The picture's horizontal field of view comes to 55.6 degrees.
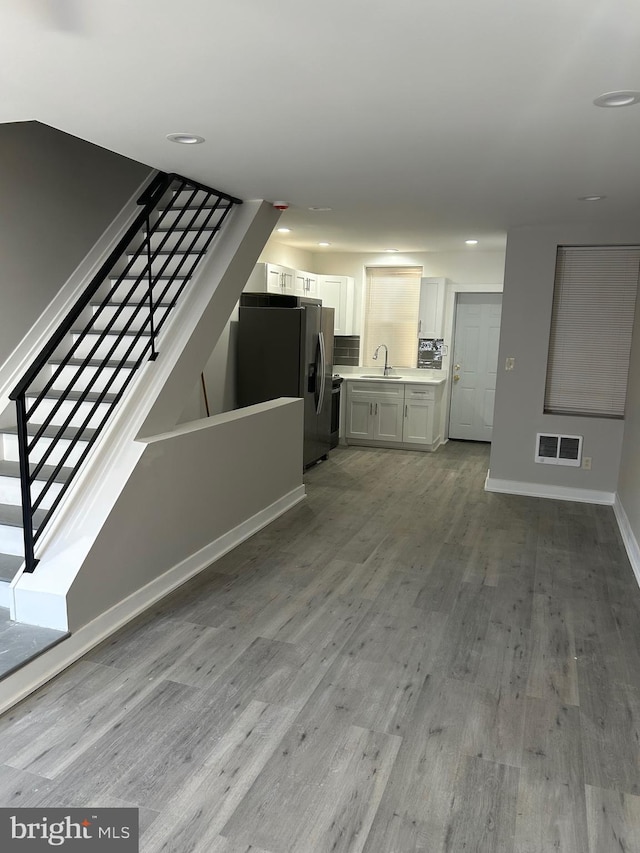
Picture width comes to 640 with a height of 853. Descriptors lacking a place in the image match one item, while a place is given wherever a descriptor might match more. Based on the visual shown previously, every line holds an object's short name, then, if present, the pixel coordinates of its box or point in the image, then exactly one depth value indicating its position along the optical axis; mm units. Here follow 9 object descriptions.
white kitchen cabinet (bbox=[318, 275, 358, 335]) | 7633
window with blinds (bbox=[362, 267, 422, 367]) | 7781
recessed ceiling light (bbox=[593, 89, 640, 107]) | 2158
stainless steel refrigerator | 5840
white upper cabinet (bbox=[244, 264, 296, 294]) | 5941
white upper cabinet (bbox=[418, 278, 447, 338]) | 7438
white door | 7656
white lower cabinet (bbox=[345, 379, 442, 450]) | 7262
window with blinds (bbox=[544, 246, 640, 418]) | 5102
